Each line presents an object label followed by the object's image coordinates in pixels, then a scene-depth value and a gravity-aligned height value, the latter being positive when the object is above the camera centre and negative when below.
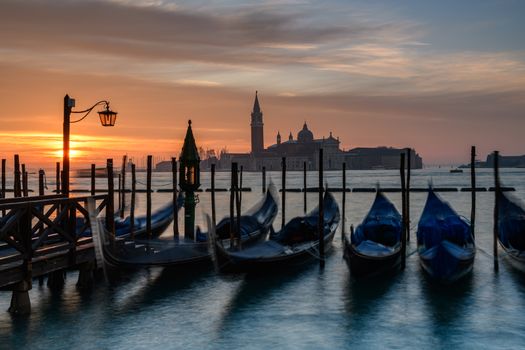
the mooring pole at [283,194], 20.12 -1.04
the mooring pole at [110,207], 12.19 -0.85
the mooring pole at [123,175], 19.51 -0.44
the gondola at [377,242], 12.47 -1.81
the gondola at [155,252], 11.03 -1.70
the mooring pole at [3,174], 21.52 -0.35
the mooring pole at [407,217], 15.84 -1.59
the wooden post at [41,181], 17.33 -0.48
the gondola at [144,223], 15.81 -1.61
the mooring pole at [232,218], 14.79 -1.29
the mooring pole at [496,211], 13.63 -1.08
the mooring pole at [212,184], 18.57 -0.65
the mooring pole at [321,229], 14.17 -1.49
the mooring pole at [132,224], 15.40 -1.49
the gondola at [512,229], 14.45 -1.59
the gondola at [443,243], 12.10 -1.74
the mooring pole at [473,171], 16.30 -0.21
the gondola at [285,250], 11.81 -1.85
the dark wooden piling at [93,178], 18.64 -0.43
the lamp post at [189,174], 16.22 -0.27
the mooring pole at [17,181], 18.10 -0.49
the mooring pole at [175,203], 17.38 -1.10
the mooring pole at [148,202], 16.17 -1.00
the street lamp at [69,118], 10.90 +0.81
